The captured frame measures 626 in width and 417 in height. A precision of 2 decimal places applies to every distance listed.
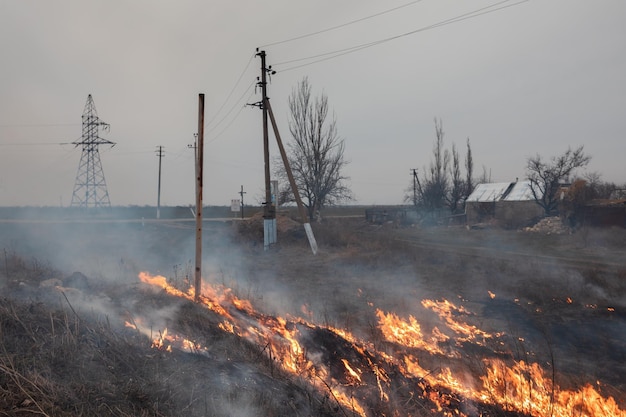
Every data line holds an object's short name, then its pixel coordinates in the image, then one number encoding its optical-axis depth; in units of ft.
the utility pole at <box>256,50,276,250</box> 54.65
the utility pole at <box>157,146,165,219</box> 136.48
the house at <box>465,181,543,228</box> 107.86
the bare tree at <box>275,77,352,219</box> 93.91
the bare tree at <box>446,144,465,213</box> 150.47
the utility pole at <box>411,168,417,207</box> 160.97
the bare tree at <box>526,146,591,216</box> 98.73
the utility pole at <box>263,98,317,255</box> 50.62
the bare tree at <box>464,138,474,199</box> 156.97
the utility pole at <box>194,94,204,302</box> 24.88
